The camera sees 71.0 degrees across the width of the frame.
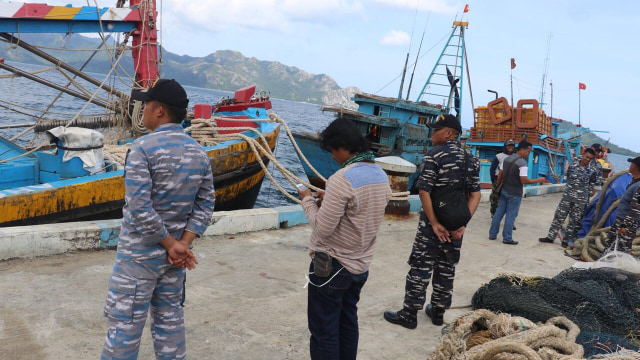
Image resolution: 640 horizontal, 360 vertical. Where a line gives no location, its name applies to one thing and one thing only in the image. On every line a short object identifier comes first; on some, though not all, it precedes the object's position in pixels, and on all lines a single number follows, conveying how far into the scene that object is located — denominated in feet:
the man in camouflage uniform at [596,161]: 22.54
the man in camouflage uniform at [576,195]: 23.25
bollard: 25.64
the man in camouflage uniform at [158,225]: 6.98
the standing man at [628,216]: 17.52
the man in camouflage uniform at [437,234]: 11.92
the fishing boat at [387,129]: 58.39
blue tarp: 23.22
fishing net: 11.93
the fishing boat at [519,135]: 58.59
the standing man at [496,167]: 25.54
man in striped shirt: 8.21
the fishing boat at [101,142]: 19.22
